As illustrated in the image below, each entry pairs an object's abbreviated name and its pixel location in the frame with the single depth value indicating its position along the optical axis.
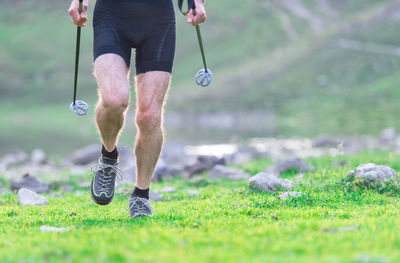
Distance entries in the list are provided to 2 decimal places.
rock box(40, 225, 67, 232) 6.64
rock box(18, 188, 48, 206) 10.69
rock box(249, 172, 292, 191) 10.08
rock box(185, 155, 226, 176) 16.34
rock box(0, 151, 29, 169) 27.29
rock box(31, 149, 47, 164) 26.90
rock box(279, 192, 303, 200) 8.78
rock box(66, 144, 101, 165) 26.52
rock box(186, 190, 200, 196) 11.55
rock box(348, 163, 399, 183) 9.62
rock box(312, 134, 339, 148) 34.38
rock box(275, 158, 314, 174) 13.99
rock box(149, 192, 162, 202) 10.92
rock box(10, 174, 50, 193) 13.55
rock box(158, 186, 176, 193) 12.58
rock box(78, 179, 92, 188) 14.83
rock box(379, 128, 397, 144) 35.02
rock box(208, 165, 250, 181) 14.95
